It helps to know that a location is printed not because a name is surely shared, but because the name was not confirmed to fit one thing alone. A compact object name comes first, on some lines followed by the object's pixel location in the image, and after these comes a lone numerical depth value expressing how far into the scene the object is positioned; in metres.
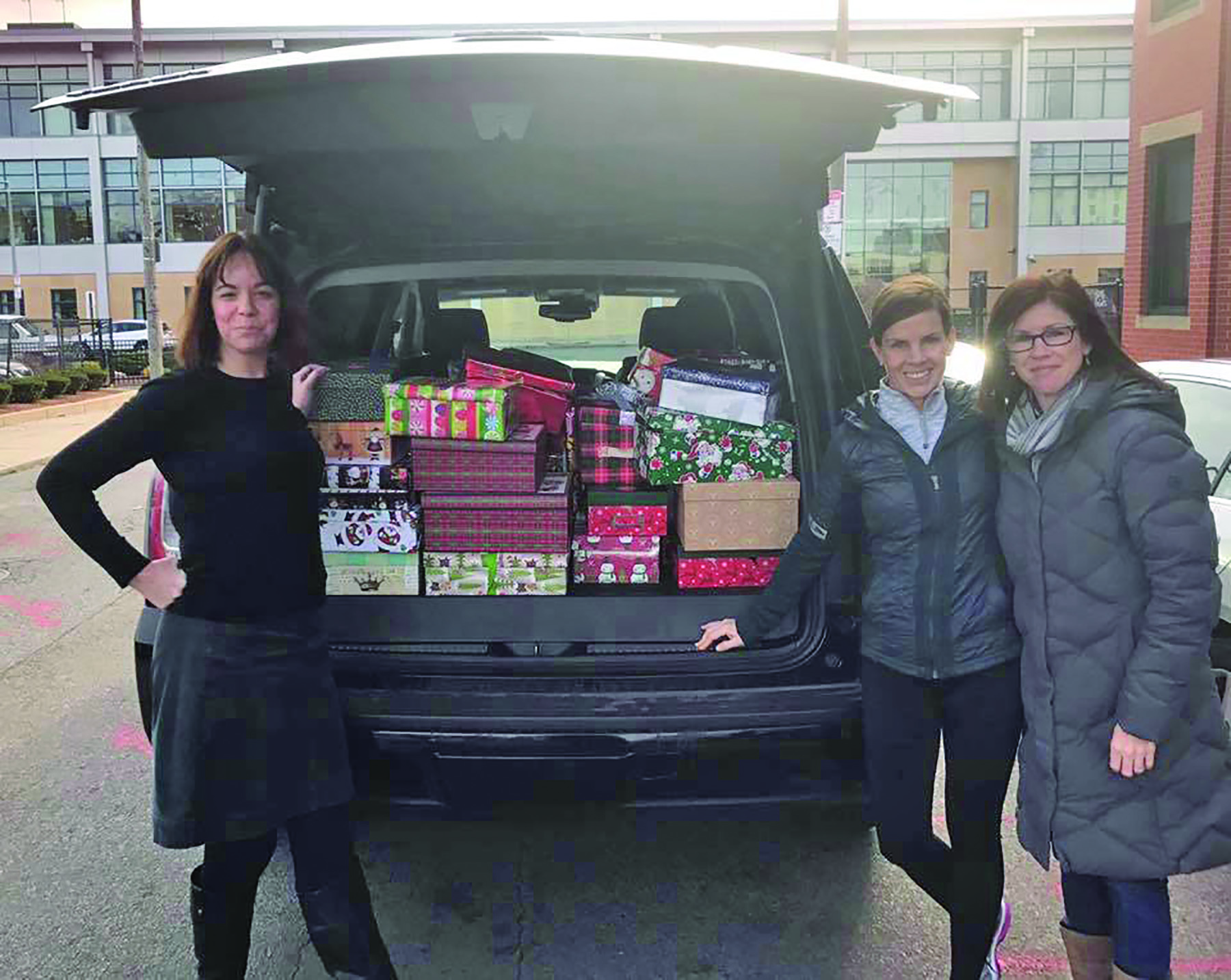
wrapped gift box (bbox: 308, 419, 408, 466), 3.06
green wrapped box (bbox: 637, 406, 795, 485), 3.17
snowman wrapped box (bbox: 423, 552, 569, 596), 3.10
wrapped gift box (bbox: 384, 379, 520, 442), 3.03
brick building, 12.39
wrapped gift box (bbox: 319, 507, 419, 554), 3.07
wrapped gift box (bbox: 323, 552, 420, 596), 3.07
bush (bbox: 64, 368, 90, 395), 22.03
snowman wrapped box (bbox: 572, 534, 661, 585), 3.20
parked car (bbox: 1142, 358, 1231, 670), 4.04
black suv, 2.49
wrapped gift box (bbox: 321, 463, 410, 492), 3.07
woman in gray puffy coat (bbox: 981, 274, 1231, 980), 2.25
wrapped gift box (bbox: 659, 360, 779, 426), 3.18
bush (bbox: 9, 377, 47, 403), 19.69
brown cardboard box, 3.10
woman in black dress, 2.46
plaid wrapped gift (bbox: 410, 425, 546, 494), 3.06
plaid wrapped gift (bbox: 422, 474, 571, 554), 3.09
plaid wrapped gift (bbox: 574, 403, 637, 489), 3.31
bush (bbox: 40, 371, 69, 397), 20.92
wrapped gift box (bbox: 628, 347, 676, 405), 3.48
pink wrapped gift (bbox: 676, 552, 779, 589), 3.13
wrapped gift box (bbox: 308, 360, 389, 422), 3.06
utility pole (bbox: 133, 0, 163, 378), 20.78
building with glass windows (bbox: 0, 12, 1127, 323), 48.72
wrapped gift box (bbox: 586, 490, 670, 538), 3.21
